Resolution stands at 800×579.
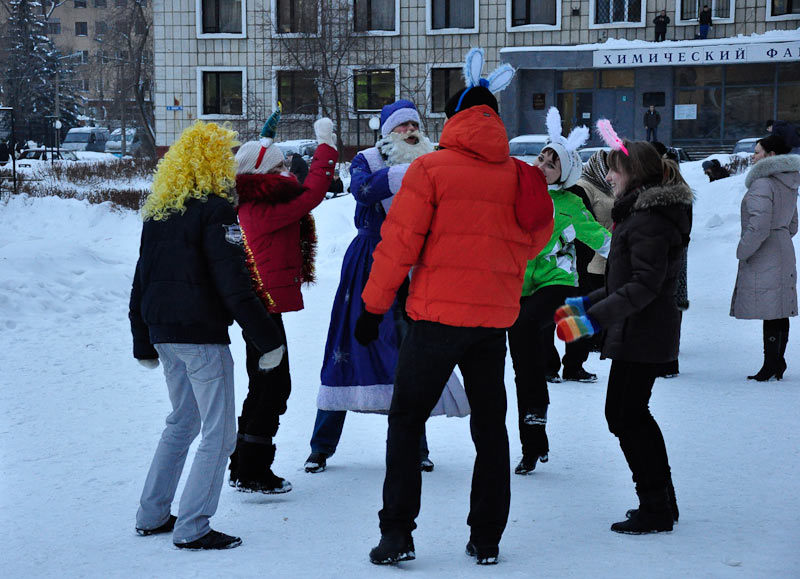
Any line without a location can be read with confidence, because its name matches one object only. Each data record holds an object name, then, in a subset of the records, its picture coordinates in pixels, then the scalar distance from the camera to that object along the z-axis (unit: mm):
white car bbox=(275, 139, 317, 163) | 29000
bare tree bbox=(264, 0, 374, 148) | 38906
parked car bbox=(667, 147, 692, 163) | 28184
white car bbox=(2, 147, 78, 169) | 38781
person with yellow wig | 4113
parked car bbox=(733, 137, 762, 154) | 29872
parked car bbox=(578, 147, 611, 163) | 24303
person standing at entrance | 32656
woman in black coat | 4312
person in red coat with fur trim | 5090
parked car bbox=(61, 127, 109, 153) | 51812
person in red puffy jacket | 3938
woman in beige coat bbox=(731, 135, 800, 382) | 7742
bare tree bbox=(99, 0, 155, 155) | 43125
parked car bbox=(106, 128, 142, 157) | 49609
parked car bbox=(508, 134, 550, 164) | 25539
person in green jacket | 5406
